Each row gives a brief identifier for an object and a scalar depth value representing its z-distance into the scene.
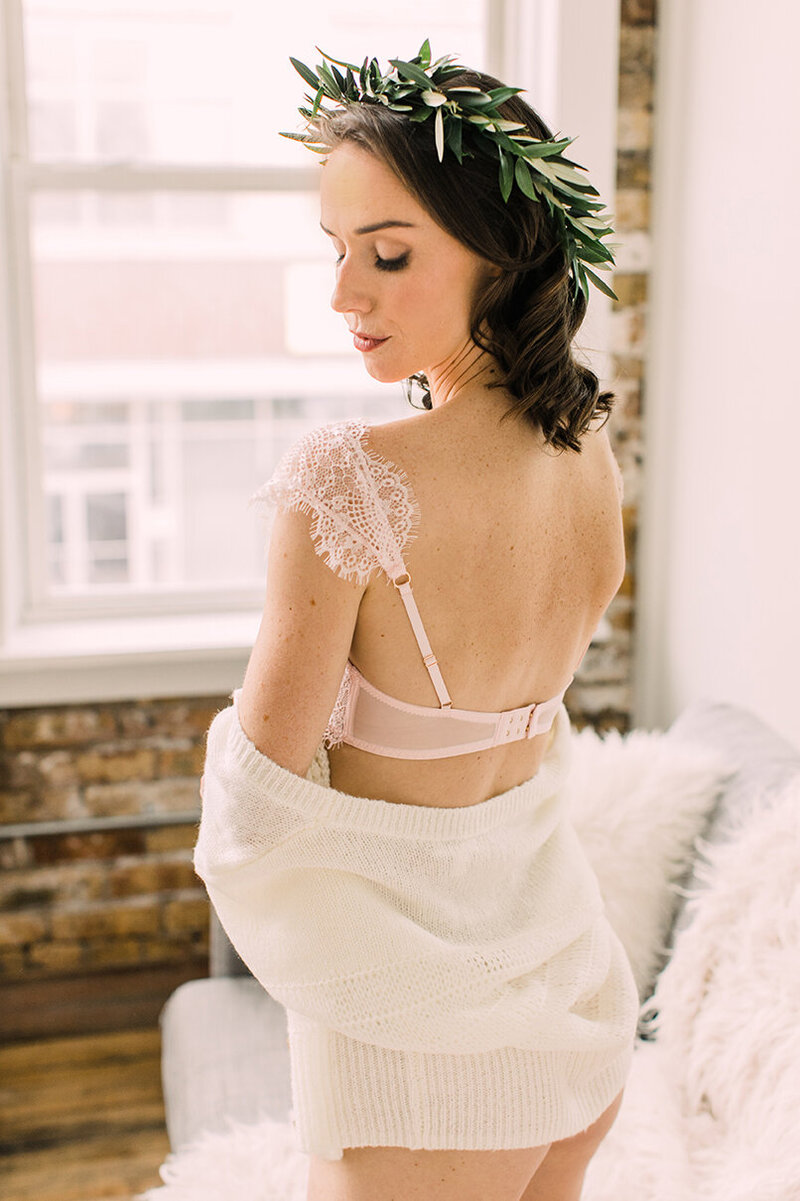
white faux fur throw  1.40
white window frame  2.36
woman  0.98
